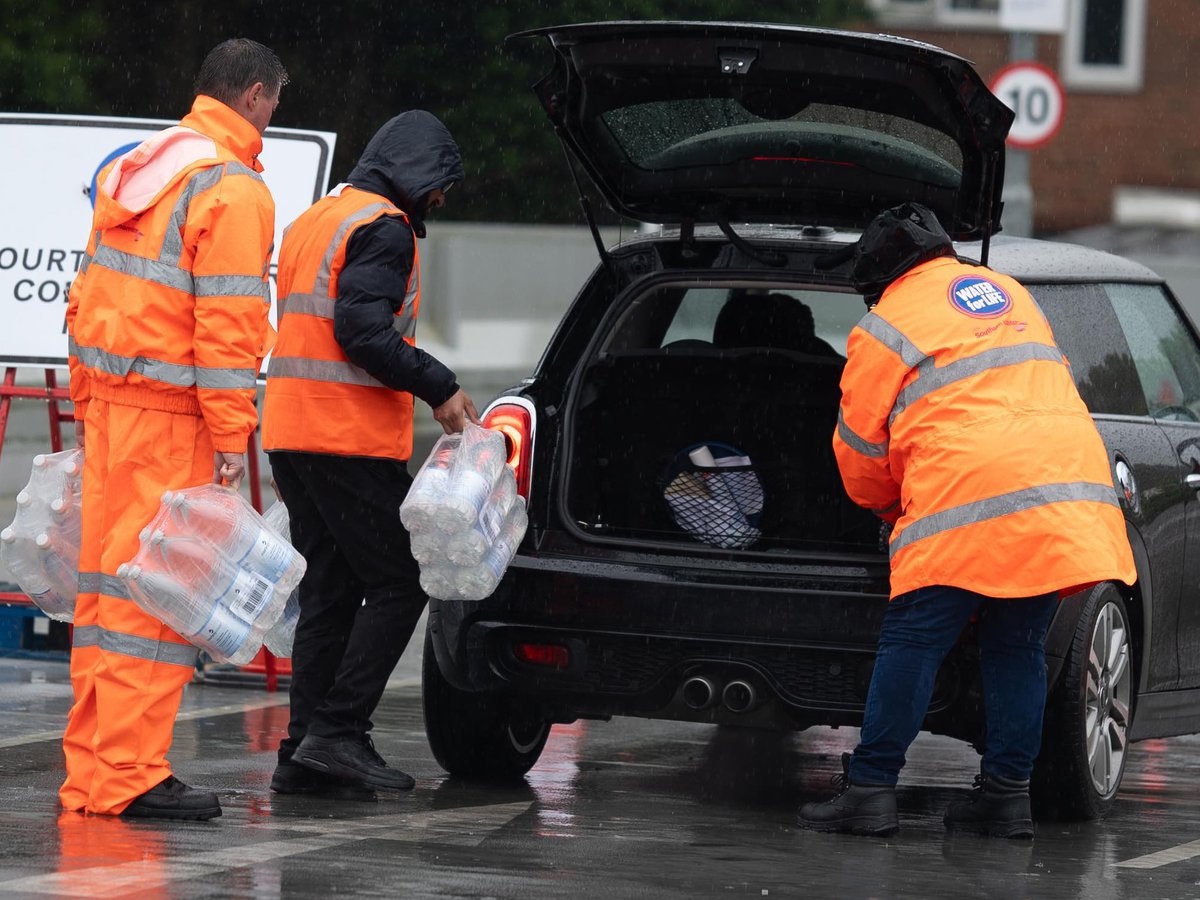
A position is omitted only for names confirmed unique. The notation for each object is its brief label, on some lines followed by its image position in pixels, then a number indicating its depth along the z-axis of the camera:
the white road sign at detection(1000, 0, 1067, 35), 27.19
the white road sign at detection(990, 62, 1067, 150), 27.48
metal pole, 28.41
